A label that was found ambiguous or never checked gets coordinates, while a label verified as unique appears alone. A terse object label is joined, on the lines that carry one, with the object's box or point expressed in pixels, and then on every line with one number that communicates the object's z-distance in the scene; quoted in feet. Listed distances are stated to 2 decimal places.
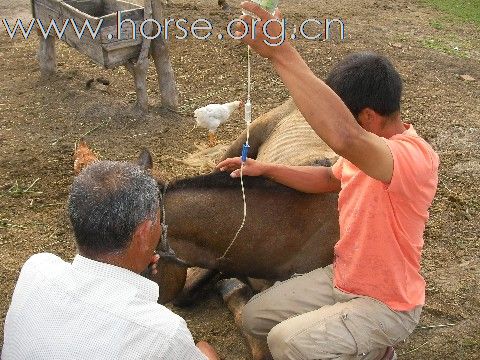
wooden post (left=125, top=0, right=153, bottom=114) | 21.76
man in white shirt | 6.38
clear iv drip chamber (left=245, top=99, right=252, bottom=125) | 9.98
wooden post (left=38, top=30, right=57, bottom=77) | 25.70
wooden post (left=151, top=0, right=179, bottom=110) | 22.19
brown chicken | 13.19
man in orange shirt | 8.08
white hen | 19.17
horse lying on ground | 11.42
